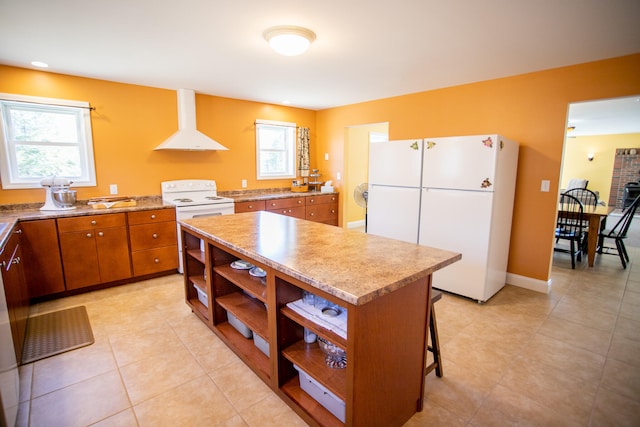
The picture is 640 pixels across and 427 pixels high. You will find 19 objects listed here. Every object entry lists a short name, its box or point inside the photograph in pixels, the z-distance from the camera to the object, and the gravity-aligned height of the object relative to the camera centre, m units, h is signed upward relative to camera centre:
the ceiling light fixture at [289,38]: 2.32 +1.07
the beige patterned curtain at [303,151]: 5.52 +0.45
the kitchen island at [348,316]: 1.27 -0.71
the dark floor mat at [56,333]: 2.27 -1.32
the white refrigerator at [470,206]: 2.92 -0.29
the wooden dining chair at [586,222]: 4.39 -0.61
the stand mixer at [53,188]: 3.11 -0.16
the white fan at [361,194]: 4.29 -0.25
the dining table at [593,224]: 3.99 -0.59
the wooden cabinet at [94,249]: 3.10 -0.81
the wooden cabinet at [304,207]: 4.47 -0.50
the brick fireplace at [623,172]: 9.09 +0.23
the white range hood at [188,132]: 3.93 +0.55
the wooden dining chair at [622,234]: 4.10 -0.75
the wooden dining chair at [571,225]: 4.05 -0.65
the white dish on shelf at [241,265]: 2.25 -0.67
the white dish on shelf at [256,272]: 2.10 -0.68
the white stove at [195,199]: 3.73 -0.34
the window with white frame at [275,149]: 5.11 +0.45
